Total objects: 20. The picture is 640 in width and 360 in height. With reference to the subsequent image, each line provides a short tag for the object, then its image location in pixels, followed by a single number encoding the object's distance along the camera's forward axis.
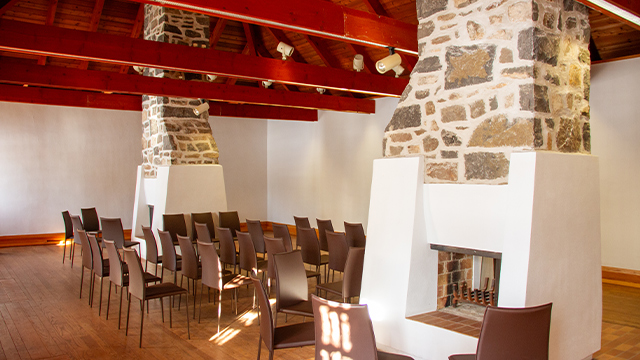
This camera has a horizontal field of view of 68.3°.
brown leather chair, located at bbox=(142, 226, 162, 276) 5.82
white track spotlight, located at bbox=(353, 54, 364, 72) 7.71
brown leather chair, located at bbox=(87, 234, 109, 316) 5.32
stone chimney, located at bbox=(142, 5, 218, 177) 8.09
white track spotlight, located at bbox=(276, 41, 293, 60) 7.14
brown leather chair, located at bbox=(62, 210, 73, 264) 8.34
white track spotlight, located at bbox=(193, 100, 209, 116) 8.24
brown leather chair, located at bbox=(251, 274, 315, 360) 3.18
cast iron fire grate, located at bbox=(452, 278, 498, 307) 3.71
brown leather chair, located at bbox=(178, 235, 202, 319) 5.16
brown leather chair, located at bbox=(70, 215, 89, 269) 7.64
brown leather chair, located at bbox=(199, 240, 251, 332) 4.69
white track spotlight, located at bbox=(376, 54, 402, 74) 5.08
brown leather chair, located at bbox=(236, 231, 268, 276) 5.32
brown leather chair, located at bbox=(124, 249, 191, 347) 4.41
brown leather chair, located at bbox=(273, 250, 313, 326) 3.94
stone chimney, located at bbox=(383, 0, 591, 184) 3.17
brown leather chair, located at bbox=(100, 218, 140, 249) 7.06
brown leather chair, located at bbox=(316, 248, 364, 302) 4.30
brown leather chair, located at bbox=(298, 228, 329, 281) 5.88
